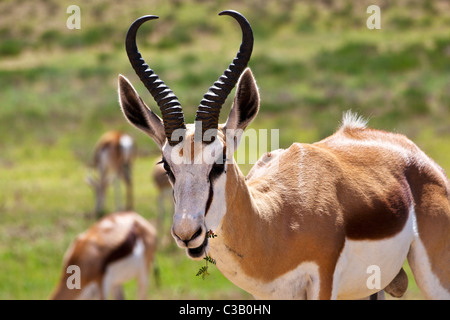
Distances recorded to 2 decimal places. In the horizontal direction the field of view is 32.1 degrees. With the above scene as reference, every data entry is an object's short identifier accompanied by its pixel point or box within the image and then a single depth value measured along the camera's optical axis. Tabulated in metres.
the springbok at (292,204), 4.75
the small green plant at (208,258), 4.69
